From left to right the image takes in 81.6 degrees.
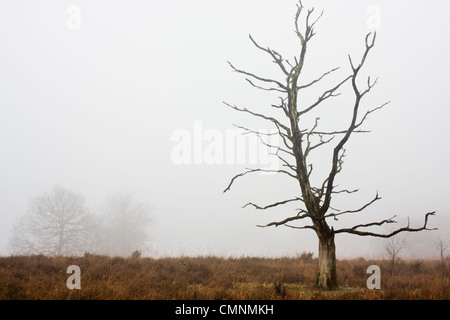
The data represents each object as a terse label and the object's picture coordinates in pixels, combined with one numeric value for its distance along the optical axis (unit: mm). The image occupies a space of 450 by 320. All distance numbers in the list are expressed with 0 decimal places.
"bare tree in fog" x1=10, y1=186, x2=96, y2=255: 26875
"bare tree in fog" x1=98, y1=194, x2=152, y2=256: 33688
